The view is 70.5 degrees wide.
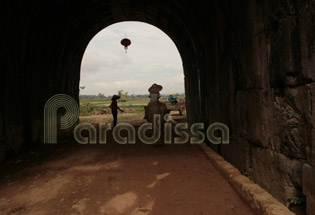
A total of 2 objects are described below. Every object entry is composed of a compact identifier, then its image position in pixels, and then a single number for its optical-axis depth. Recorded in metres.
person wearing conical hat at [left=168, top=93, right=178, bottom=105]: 20.02
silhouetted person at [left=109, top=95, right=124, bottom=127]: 10.46
